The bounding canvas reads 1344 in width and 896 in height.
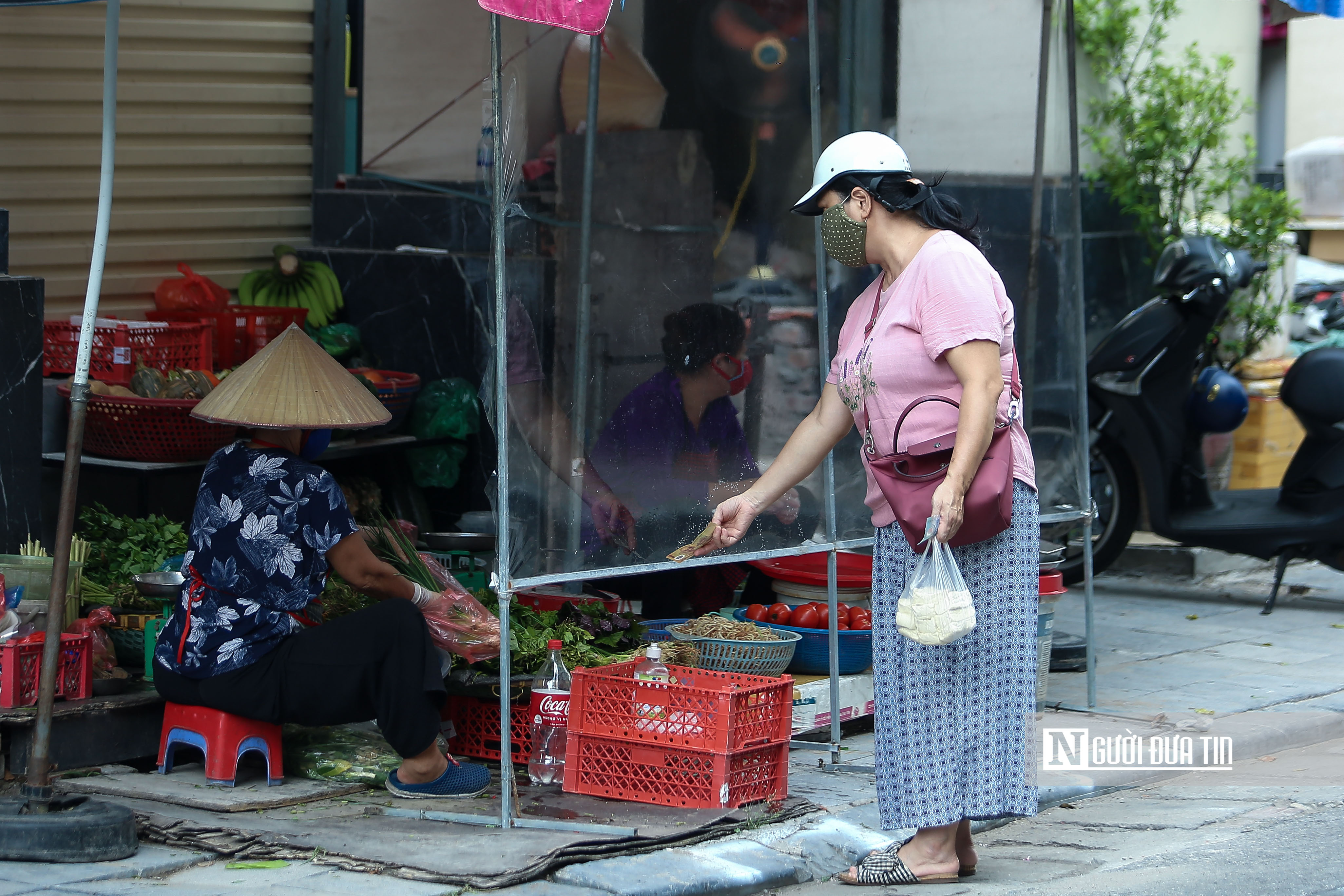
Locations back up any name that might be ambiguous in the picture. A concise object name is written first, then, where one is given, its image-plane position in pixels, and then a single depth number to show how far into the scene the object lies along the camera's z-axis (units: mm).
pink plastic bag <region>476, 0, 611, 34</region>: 7973
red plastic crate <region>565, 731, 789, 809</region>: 9125
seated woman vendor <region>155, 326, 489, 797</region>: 8977
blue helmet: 16578
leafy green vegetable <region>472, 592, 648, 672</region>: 10180
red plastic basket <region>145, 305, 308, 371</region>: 13273
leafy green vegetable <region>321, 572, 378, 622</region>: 10586
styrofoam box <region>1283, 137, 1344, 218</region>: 25016
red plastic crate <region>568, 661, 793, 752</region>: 9008
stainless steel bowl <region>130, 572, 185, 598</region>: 9727
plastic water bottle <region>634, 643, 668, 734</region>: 9117
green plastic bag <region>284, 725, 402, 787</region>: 9656
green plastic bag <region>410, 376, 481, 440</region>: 13969
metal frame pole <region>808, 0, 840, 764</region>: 10539
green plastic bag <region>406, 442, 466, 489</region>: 14047
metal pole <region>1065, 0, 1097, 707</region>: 11953
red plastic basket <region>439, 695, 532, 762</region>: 10086
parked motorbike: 15812
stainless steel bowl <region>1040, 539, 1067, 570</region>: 12383
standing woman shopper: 7957
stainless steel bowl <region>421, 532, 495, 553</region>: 12516
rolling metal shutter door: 13023
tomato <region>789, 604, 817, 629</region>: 11234
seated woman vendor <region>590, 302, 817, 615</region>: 9734
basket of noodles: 10406
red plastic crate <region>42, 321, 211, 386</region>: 11992
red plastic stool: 9211
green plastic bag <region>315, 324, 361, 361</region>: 14375
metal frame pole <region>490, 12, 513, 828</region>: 8641
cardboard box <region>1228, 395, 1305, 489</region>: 19328
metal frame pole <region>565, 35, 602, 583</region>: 9391
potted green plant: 18297
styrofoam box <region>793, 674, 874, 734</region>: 10914
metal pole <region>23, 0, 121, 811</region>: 8227
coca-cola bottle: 9680
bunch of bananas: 14555
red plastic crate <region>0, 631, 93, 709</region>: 9148
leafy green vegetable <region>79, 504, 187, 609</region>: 10727
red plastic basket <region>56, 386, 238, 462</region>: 11508
